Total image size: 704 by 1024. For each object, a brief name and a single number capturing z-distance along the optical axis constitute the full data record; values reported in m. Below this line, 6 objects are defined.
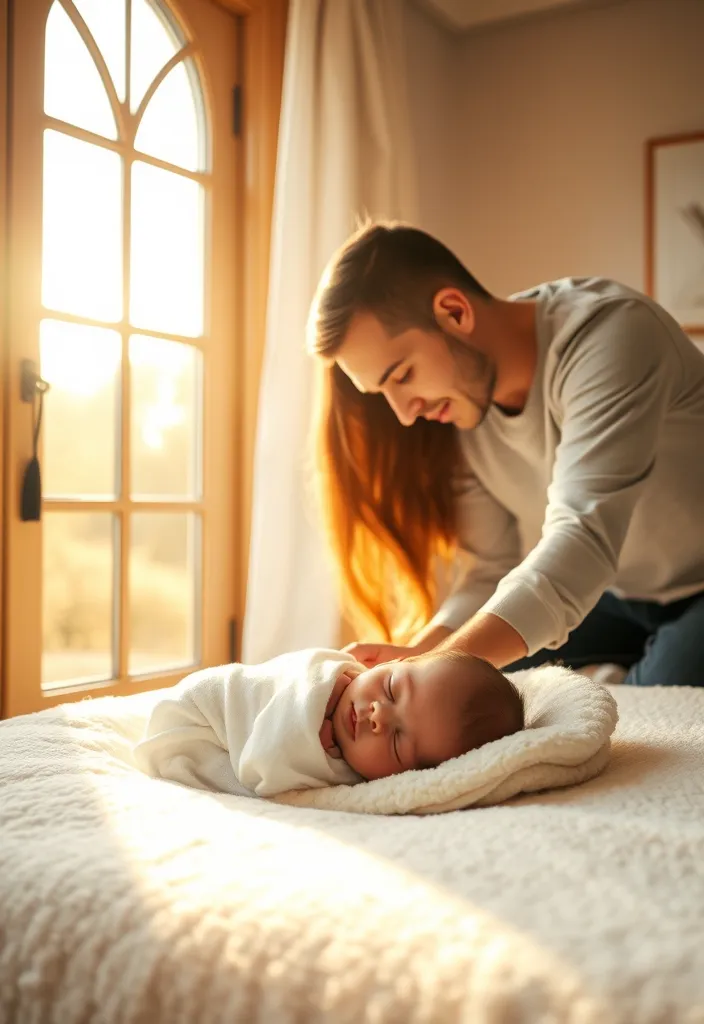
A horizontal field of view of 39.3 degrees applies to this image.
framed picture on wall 3.04
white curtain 2.57
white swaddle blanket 1.01
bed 0.54
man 1.34
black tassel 2.06
